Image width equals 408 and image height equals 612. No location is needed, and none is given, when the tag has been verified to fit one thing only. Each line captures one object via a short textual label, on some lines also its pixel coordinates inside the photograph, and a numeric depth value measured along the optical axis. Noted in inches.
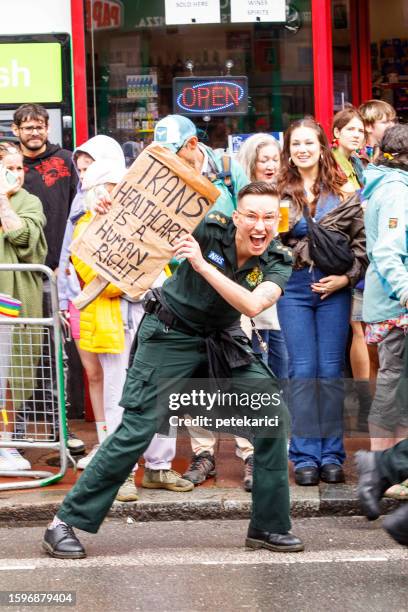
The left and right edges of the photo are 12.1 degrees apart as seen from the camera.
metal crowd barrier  437.3
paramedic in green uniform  348.1
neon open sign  534.3
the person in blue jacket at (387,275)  391.2
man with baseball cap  390.9
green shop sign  530.5
